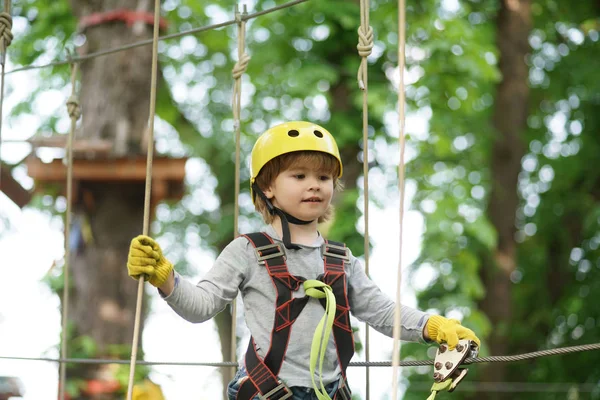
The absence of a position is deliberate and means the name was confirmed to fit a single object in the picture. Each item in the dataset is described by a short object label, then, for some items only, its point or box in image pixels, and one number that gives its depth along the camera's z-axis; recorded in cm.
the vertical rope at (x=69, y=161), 567
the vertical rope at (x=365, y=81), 438
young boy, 372
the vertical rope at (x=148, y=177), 338
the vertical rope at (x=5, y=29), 524
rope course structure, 278
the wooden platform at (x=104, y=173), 830
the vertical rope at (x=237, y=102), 513
